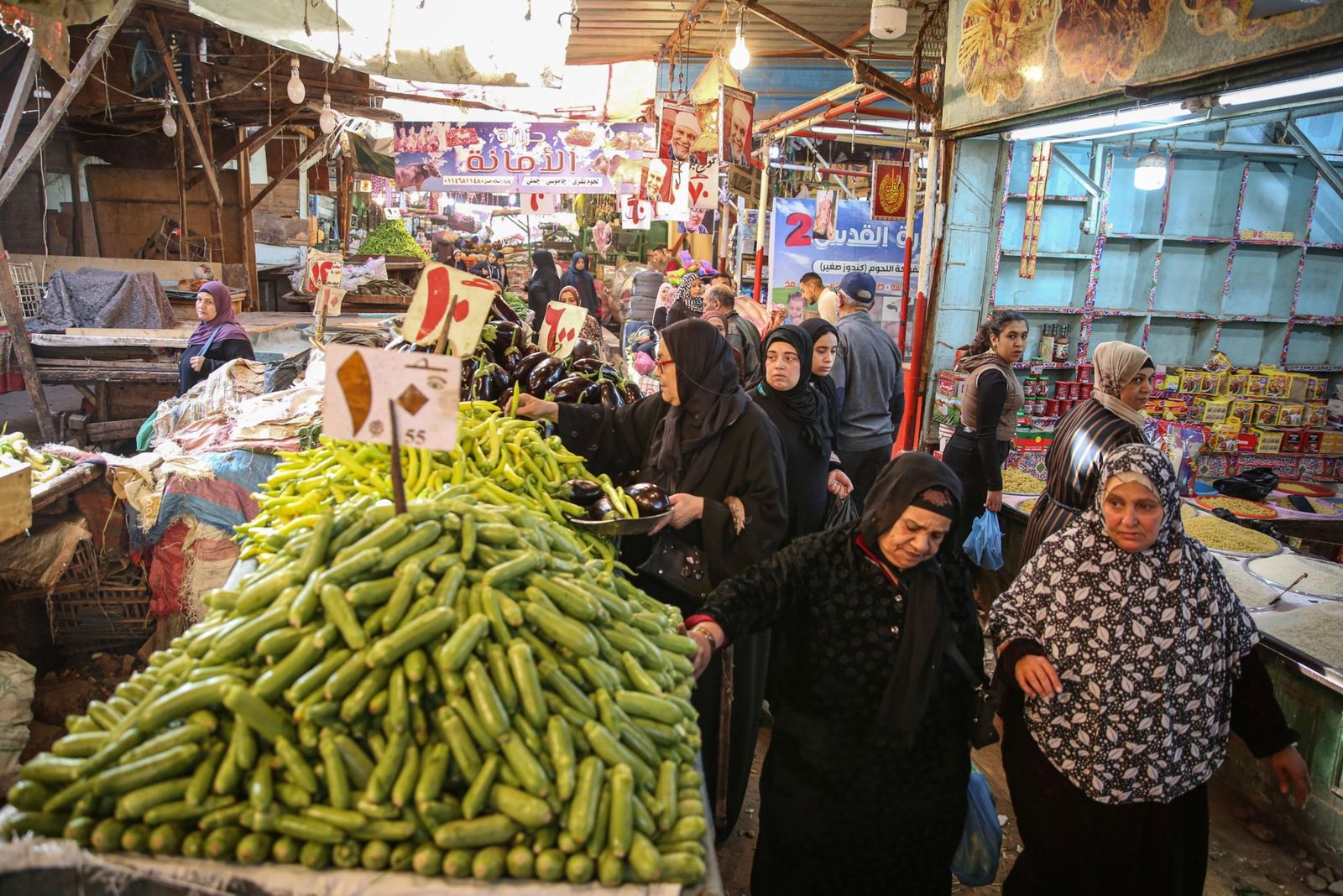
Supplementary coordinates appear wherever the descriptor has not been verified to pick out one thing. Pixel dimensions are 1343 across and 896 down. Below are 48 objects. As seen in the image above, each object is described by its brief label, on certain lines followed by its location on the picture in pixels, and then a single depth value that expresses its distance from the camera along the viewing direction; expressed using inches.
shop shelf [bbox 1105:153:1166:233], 316.2
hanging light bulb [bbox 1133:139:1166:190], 268.5
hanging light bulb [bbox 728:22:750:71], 275.4
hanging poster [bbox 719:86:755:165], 295.4
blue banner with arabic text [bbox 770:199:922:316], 363.6
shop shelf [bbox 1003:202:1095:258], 305.9
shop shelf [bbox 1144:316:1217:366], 331.6
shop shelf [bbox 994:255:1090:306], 303.0
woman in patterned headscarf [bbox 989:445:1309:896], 99.7
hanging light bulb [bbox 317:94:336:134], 359.3
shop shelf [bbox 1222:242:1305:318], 327.3
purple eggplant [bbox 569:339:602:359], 199.8
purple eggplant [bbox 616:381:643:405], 171.0
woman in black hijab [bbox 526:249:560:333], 481.7
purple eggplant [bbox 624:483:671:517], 112.7
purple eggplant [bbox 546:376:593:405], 155.8
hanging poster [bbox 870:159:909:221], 342.0
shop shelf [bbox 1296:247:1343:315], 330.0
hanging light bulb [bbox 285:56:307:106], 265.7
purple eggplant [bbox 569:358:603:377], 172.9
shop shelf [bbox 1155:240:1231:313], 324.8
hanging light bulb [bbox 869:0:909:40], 221.1
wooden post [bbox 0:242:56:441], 271.6
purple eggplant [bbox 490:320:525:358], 174.2
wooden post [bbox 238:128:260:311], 495.2
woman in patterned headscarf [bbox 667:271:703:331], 381.4
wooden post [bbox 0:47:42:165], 253.8
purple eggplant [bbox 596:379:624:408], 160.2
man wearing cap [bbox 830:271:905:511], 239.5
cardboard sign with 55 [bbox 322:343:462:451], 79.1
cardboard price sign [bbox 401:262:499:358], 117.5
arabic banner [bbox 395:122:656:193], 471.5
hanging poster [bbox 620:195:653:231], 482.9
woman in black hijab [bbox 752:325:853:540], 177.9
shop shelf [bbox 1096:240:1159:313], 320.2
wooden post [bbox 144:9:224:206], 328.8
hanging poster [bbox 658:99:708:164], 327.9
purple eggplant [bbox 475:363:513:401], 149.8
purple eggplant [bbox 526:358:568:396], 158.4
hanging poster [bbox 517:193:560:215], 490.0
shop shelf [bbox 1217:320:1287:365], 333.1
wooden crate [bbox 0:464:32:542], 151.3
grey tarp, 341.7
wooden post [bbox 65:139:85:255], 489.1
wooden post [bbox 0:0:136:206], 213.5
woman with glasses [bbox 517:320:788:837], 124.2
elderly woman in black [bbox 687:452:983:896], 95.2
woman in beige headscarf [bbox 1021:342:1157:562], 156.4
